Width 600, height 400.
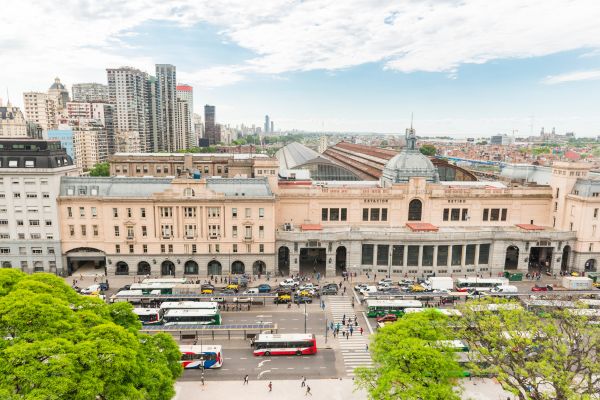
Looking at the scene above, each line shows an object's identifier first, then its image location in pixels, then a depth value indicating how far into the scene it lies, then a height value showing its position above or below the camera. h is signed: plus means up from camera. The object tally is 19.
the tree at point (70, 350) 32.12 -18.36
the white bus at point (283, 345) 64.21 -31.79
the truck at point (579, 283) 88.81 -30.32
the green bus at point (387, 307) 76.38 -30.63
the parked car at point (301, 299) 82.50 -31.92
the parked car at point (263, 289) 85.89 -31.17
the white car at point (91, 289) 83.27 -31.16
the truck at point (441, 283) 87.88 -30.40
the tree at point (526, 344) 40.06 -21.88
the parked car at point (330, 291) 87.12 -31.86
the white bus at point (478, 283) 89.12 -30.71
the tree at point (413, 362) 40.84 -22.96
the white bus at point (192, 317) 70.94 -30.68
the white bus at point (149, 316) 71.44 -30.73
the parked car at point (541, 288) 89.06 -31.55
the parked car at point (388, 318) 75.06 -32.06
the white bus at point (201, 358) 60.03 -31.69
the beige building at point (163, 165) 141.00 -11.01
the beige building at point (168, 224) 93.75 -20.38
